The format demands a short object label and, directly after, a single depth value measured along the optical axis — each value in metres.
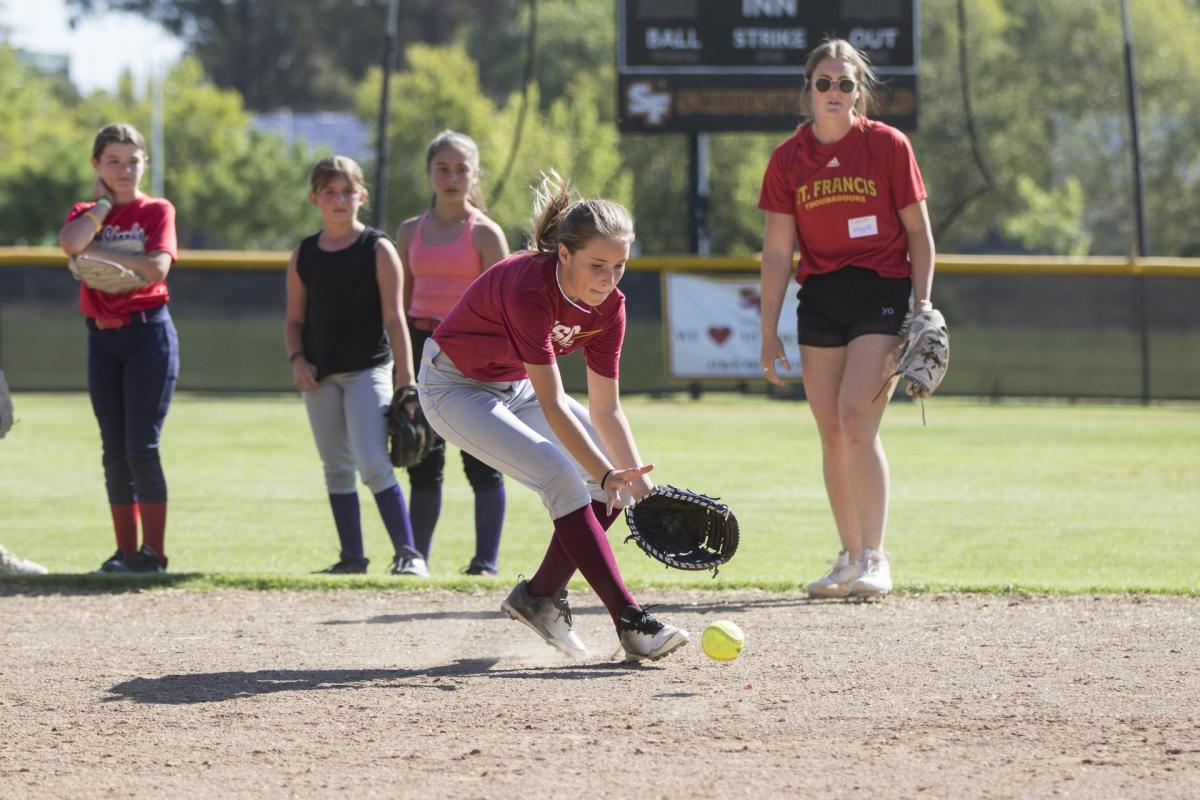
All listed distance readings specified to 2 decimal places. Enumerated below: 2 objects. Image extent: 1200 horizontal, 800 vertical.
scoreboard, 34.31
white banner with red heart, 34.03
